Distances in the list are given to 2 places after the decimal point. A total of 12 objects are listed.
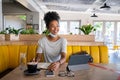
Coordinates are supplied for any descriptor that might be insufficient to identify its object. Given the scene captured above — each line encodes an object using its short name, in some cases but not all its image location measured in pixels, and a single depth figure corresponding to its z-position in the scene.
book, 1.15
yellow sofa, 1.90
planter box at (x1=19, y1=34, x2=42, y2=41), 2.23
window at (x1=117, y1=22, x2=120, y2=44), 7.67
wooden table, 0.92
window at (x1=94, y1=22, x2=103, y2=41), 7.78
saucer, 1.00
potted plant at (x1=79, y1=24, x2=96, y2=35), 2.29
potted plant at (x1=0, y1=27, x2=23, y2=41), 2.27
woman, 1.55
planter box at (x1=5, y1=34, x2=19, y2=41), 2.26
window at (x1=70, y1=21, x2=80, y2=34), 7.81
